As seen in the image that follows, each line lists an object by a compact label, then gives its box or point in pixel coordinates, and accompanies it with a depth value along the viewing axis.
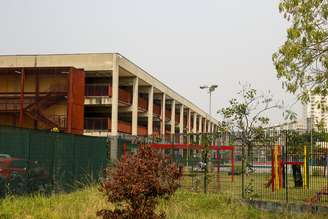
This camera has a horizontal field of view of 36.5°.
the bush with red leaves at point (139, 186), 8.77
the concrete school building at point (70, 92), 36.38
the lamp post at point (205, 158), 18.05
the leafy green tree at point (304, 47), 13.10
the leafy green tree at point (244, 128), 18.34
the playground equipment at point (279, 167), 18.22
